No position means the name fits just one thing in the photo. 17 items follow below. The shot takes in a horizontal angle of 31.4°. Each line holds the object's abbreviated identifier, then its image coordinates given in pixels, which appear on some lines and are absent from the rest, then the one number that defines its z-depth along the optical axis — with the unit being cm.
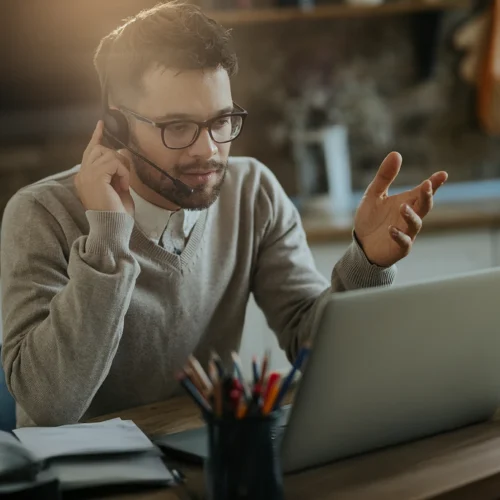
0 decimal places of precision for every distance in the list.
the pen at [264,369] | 87
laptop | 91
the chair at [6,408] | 144
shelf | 275
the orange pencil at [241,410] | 84
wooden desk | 92
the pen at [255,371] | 88
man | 123
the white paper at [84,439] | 96
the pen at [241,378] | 85
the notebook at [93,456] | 93
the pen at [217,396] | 84
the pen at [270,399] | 85
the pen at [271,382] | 86
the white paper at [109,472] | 92
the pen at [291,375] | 84
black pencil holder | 84
